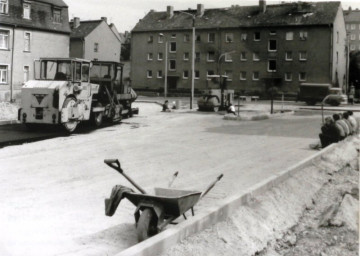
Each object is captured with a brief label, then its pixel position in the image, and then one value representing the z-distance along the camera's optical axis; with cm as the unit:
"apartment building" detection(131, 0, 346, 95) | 5466
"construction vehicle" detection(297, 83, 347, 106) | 4138
